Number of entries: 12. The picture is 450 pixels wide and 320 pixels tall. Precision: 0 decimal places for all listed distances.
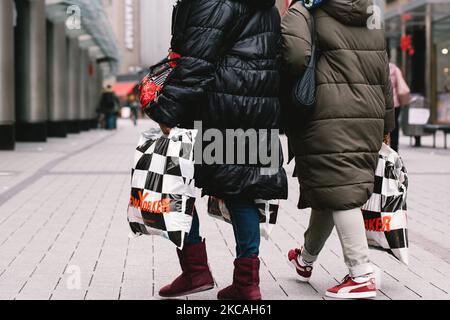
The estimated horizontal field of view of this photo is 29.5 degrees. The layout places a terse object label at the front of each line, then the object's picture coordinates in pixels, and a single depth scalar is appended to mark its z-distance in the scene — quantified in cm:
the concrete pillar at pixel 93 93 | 3972
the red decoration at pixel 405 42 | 3056
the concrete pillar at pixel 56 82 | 2491
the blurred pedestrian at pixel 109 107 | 3512
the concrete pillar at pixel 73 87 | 2957
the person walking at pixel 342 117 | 416
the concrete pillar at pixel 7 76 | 1722
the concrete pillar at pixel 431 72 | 2514
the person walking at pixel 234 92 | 388
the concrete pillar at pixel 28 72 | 2100
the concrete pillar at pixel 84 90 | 3428
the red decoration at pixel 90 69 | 3869
